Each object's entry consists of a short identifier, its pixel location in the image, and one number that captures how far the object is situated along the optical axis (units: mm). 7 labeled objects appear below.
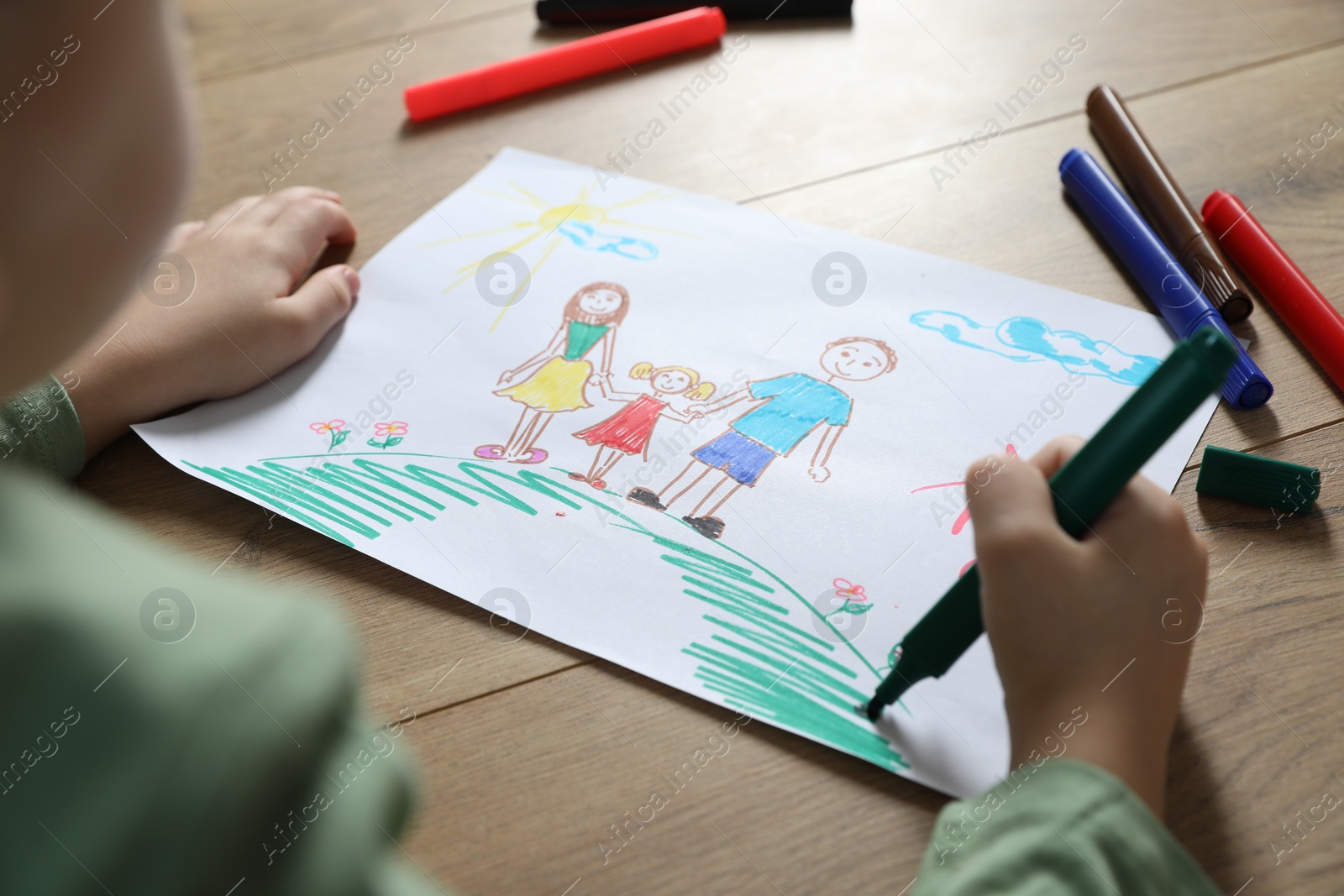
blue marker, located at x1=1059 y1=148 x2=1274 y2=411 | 477
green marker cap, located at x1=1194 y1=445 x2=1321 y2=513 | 431
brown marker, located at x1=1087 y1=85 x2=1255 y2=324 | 521
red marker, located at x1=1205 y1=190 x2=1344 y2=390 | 495
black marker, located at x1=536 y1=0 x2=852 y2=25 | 790
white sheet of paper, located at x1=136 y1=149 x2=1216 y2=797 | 407
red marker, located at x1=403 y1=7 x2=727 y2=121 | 731
